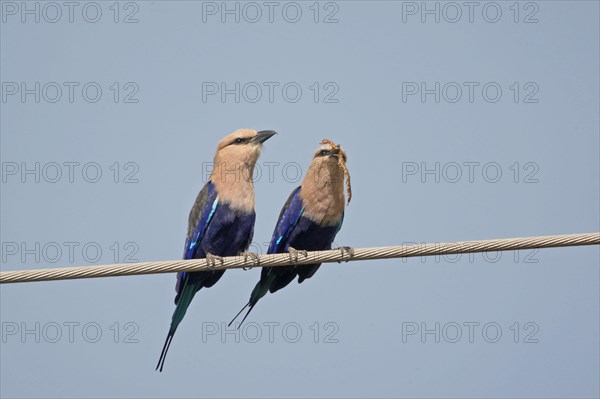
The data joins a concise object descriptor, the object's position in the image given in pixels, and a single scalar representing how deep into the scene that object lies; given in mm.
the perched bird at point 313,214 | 18984
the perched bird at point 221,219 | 18234
